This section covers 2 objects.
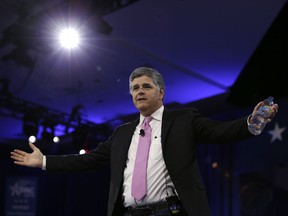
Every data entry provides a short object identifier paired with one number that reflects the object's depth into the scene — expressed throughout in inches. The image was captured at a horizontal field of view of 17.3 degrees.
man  184.8
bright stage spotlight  394.3
